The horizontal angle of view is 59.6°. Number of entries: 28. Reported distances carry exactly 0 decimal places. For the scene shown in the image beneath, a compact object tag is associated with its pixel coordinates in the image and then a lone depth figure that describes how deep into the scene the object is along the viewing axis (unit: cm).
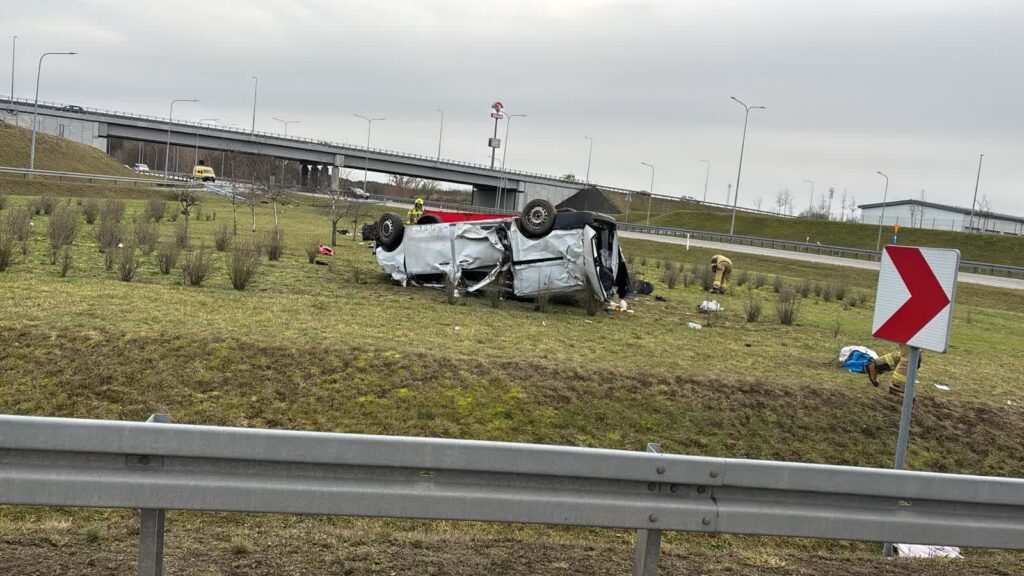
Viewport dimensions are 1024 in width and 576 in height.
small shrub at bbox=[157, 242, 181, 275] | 1556
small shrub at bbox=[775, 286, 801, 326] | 1681
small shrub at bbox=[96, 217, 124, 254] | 1823
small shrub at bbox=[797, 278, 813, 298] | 2456
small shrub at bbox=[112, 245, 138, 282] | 1409
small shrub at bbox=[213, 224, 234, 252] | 2081
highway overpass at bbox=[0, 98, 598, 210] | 8744
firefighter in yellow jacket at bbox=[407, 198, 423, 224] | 2670
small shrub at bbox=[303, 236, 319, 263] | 2000
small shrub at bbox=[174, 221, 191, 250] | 2016
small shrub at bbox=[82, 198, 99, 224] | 2728
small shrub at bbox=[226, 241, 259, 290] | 1420
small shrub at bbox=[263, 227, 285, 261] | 1961
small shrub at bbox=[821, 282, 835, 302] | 2448
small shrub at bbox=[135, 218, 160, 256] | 1864
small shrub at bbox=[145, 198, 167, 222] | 3099
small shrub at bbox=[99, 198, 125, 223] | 2616
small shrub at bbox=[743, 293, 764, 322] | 1678
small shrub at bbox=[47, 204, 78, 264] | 1671
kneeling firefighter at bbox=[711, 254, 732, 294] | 2294
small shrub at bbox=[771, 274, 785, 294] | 2509
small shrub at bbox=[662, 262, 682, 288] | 2294
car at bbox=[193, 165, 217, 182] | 7952
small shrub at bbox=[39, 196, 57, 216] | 2789
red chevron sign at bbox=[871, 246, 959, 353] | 573
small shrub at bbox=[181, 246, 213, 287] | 1421
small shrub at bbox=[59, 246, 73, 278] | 1368
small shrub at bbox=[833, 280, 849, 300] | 2508
